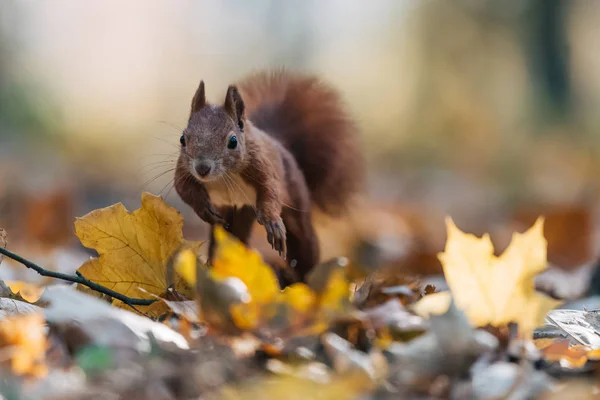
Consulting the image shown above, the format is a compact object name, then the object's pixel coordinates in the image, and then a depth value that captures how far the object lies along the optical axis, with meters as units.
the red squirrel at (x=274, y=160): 3.20
